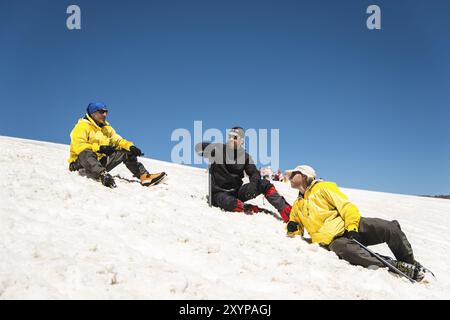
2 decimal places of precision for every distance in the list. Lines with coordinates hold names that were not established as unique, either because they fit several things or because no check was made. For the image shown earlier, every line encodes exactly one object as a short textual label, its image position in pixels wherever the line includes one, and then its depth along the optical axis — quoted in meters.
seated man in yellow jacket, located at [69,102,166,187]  7.64
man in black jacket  7.31
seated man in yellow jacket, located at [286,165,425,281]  5.17
